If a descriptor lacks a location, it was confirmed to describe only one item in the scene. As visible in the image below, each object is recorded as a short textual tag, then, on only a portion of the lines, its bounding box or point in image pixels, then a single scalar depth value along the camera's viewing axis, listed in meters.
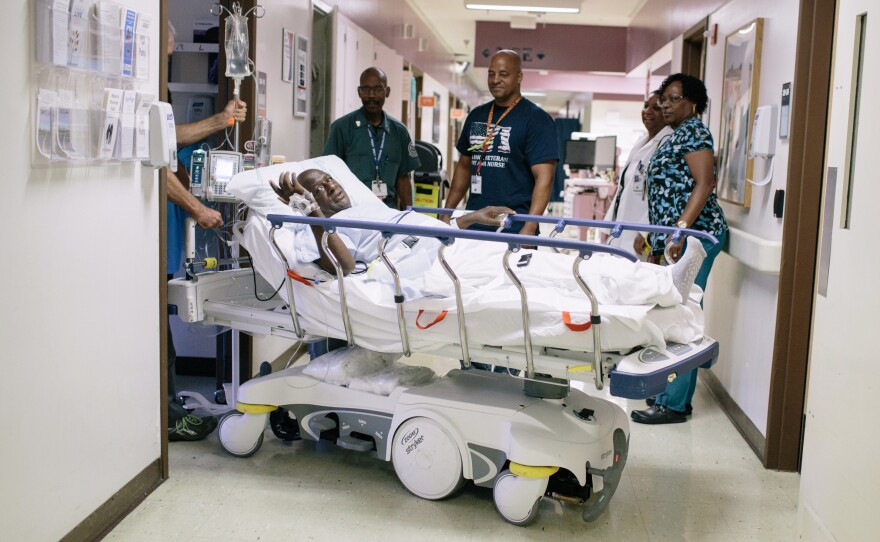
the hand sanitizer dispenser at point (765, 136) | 3.83
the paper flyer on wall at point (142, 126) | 2.82
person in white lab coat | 4.54
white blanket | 2.79
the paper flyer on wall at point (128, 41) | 2.71
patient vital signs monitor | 3.57
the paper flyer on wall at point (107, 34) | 2.55
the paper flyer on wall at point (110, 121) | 2.61
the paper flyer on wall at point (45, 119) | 2.28
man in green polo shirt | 4.99
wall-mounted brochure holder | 2.30
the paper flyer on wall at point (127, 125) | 2.72
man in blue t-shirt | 4.07
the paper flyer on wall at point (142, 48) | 2.80
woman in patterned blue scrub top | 3.95
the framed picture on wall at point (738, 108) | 4.21
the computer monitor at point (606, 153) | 10.93
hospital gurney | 2.82
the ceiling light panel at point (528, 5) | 8.95
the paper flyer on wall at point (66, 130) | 2.39
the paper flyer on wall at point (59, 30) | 2.30
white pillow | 3.41
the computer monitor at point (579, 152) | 11.53
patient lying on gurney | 2.86
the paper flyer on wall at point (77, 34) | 2.39
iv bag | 3.81
